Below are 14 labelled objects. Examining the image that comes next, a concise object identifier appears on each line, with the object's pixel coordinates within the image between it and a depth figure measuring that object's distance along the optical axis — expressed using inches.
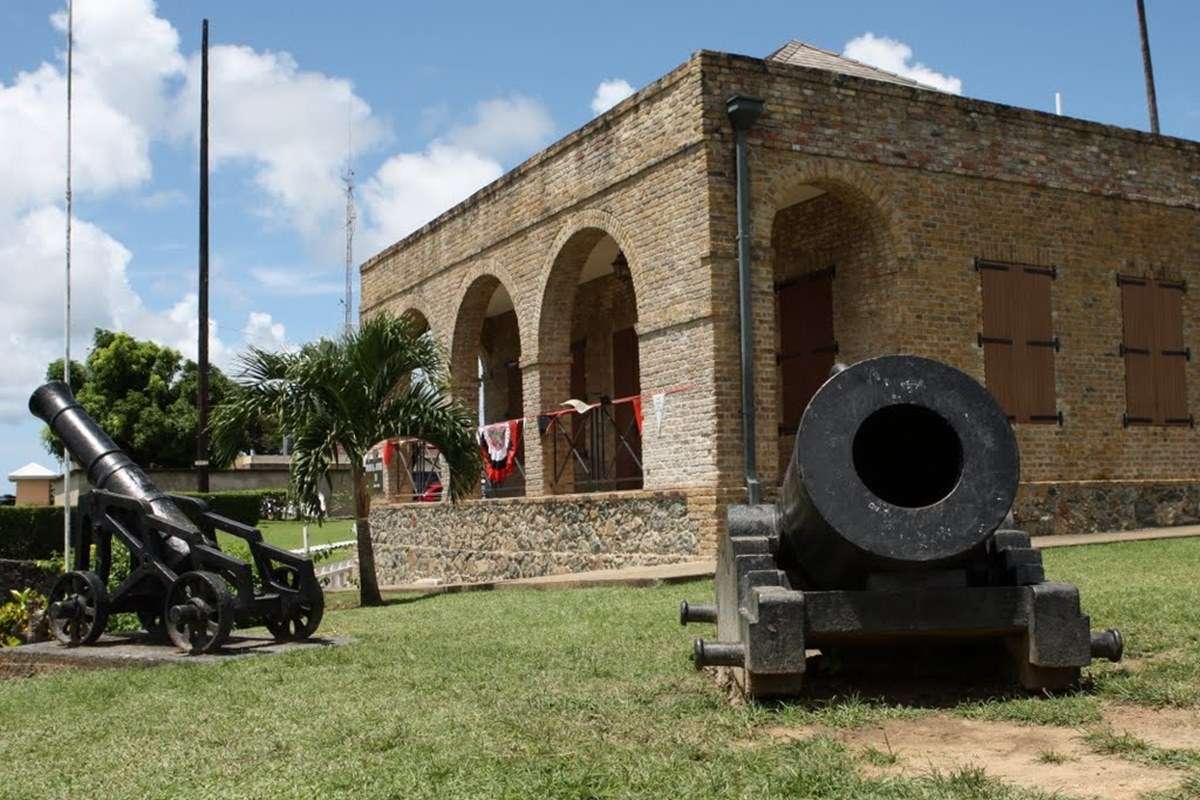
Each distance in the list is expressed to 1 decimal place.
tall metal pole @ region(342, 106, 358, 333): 1749.5
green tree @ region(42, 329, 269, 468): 1668.3
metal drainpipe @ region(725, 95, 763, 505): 499.8
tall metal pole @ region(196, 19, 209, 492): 976.9
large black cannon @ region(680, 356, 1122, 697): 181.3
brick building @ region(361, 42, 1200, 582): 514.0
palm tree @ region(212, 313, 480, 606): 510.0
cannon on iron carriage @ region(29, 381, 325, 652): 313.4
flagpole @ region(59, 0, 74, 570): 393.4
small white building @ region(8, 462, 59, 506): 1314.0
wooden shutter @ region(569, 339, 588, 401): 806.5
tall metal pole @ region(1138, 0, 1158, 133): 1163.3
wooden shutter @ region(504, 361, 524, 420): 903.1
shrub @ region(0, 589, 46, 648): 484.7
